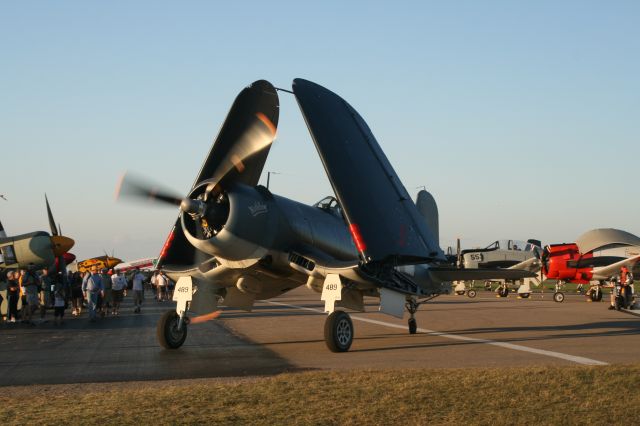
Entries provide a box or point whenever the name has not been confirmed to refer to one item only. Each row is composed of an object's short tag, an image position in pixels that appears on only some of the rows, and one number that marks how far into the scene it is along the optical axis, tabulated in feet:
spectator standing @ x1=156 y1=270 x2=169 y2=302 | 146.10
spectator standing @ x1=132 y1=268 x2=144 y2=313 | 107.65
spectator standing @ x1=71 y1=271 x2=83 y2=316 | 99.40
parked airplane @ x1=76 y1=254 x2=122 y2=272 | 239.91
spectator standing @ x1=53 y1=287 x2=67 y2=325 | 80.38
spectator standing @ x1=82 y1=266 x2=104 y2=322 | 82.99
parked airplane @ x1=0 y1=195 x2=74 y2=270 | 103.14
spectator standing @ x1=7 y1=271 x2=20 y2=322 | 80.28
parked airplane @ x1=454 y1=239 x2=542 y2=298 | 160.56
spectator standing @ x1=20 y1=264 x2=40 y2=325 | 78.89
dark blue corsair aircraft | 48.03
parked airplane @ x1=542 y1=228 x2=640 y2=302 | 132.46
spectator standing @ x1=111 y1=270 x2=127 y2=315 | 97.09
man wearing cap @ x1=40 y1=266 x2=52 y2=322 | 86.79
